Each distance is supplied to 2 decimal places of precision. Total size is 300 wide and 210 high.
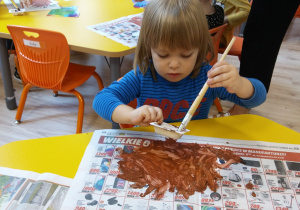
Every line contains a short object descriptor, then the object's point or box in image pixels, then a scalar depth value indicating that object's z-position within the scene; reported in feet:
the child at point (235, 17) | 5.86
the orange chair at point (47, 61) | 4.33
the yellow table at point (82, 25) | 4.18
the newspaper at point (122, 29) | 4.42
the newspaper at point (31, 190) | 1.76
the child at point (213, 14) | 5.30
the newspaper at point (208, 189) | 1.79
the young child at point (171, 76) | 2.35
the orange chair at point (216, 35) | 4.45
